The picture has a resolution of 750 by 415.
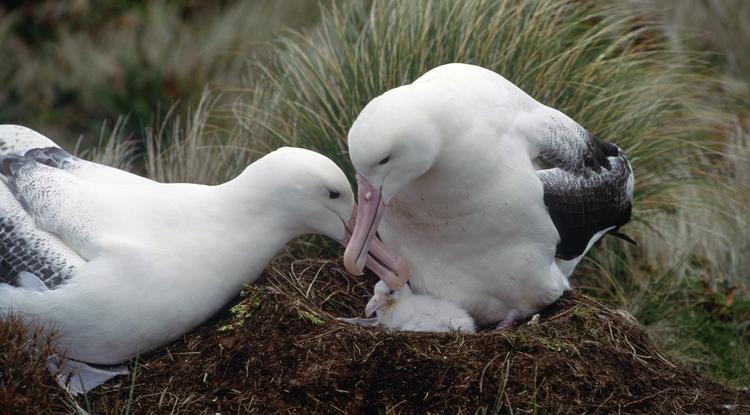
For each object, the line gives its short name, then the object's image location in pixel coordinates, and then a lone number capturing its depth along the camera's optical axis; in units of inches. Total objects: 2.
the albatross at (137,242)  412.8
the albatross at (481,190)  402.9
